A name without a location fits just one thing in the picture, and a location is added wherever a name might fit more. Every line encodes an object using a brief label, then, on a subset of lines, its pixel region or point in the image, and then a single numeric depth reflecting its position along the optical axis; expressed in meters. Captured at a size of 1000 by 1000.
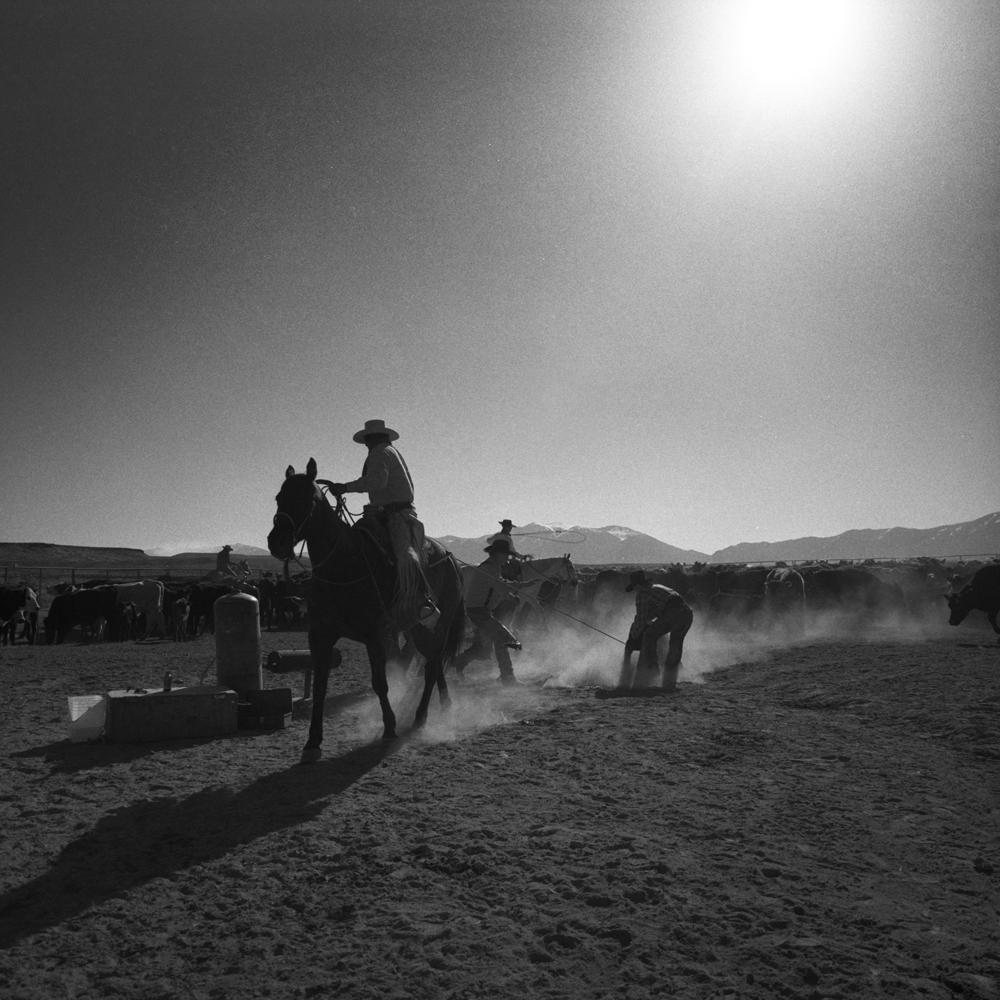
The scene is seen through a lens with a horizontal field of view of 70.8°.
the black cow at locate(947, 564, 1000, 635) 16.92
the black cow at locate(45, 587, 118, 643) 22.81
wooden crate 7.41
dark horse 7.01
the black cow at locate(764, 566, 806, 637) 21.38
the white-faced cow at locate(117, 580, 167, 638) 25.03
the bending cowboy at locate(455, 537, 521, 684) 11.87
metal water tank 8.34
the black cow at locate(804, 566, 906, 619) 24.31
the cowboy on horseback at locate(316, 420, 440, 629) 7.88
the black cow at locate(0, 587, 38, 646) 22.66
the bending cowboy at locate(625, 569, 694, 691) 10.95
